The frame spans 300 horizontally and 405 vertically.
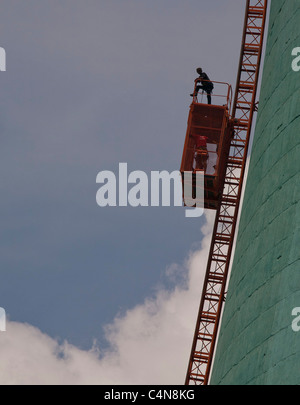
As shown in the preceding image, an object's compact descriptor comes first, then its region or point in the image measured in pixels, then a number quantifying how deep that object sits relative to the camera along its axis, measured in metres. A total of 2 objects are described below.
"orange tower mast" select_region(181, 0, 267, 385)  60.16
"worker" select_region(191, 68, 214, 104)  55.91
